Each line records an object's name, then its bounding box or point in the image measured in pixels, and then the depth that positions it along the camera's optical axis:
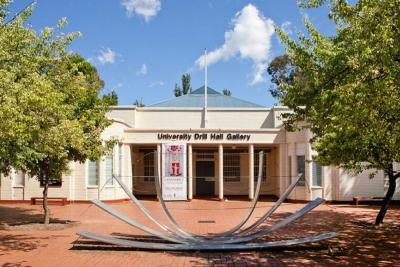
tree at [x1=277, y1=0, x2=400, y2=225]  7.65
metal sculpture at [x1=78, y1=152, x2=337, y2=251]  11.43
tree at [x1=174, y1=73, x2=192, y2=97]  66.44
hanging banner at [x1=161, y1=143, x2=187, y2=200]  26.25
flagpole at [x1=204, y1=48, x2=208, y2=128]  30.04
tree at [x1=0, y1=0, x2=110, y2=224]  9.15
